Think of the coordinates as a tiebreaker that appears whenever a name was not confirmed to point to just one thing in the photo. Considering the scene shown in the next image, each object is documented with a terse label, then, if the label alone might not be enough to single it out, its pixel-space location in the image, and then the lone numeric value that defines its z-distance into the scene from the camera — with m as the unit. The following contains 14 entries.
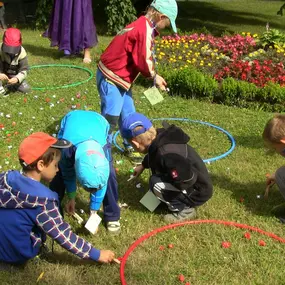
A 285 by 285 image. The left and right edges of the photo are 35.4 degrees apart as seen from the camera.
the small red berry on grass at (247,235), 3.71
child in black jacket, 3.71
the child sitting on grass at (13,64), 6.53
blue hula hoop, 5.04
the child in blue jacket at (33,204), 2.81
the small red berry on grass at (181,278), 3.25
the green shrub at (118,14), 11.70
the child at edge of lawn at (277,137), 3.69
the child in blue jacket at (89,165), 2.99
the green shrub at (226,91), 6.59
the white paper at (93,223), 3.39
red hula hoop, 3.44
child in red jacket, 4.38
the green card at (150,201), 4.04
